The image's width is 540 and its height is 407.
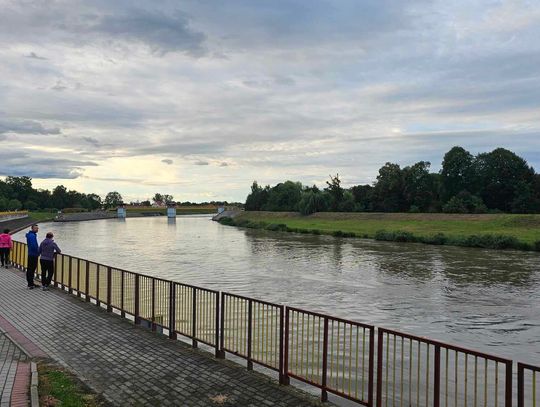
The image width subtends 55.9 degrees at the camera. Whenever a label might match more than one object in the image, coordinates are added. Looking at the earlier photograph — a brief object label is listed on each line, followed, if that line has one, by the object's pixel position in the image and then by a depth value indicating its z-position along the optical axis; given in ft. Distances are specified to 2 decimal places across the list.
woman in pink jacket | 69.72
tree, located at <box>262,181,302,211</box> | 426.92
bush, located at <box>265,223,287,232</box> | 244.42
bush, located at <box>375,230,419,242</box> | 164.36
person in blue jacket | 50.04
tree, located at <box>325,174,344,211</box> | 346.50
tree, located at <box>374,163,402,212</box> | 312.09
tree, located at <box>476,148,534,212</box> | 268.41
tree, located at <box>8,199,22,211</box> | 489.91
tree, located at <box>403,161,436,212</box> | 301.84
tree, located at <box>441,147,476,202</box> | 284.82
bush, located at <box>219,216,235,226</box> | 351.67
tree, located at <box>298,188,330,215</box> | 317.01
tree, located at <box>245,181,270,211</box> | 476.54
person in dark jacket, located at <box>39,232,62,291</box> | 50.08
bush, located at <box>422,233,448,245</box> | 153.58
